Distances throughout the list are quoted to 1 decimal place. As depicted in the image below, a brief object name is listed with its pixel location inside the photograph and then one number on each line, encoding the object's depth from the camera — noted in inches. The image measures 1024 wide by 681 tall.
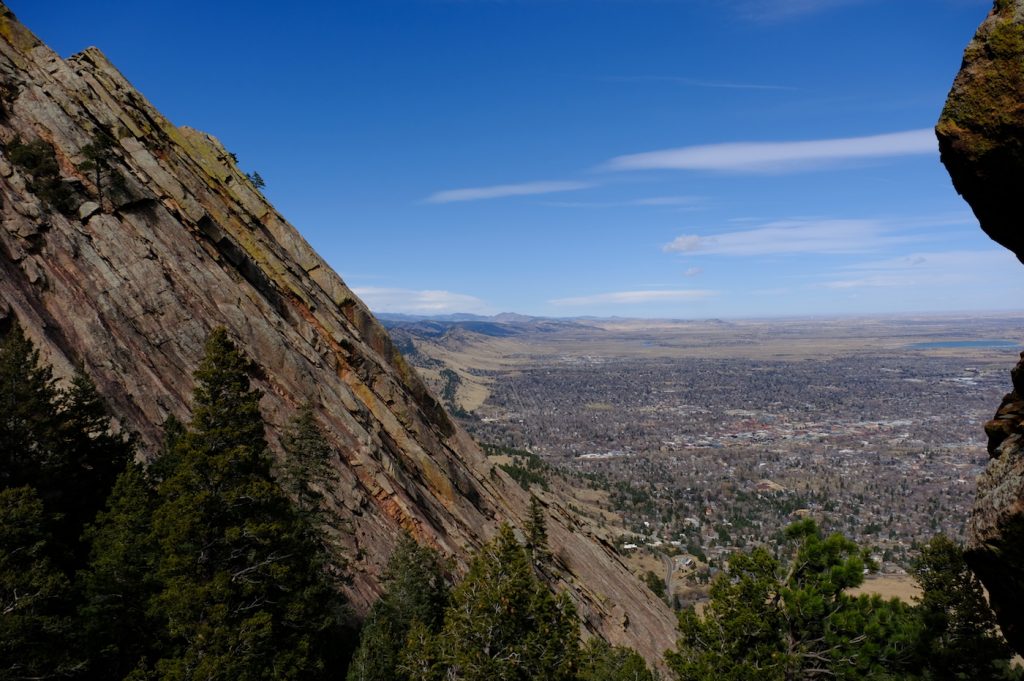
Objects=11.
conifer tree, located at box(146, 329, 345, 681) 605.3
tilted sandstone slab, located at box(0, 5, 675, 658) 1192.8
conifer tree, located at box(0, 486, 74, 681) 544.1
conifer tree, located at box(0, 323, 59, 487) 767.1
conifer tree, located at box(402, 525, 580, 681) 743.1
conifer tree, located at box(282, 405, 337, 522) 1070.4
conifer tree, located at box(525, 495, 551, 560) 1568.2
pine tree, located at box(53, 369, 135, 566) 818.2
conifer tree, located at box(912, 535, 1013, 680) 676.7
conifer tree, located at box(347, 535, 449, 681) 831.1
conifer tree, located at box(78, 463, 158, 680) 655.1
